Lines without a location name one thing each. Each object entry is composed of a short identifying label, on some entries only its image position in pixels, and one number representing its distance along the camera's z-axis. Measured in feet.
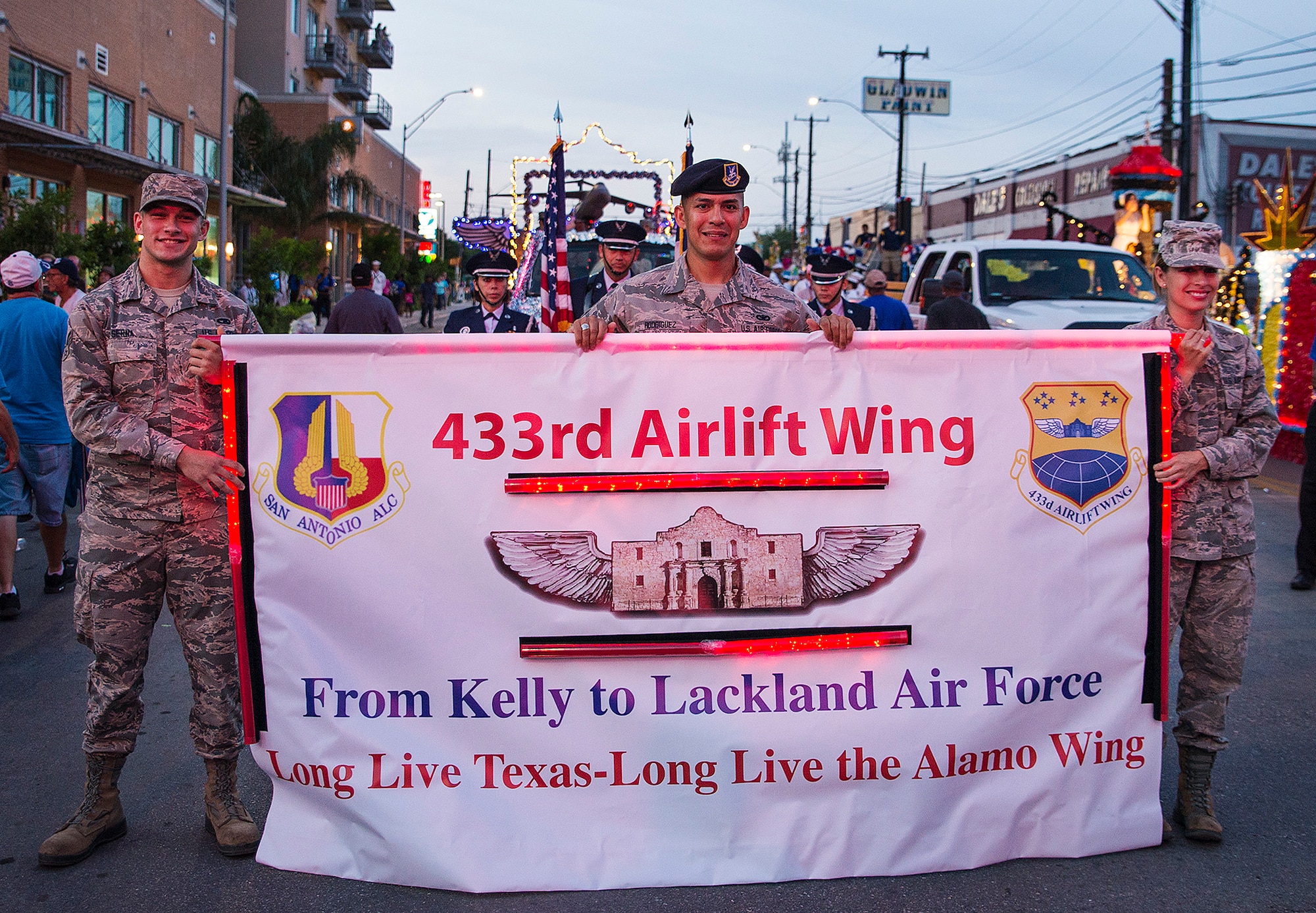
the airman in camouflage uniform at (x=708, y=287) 13.79
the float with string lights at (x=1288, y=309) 42.93
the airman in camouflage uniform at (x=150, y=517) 12.32
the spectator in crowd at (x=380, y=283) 97.60
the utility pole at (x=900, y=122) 135.44
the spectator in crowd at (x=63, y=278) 26.84
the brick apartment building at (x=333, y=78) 159.43
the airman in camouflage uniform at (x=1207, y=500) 12.78
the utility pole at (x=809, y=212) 219.20
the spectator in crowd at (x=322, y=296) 120.47
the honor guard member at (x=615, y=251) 29.50
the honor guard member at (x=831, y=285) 25.88
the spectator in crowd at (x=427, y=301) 149.69
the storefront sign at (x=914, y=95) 261.44
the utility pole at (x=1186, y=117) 79.66
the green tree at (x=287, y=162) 135.23
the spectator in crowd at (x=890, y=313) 30.48
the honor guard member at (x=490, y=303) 24.94
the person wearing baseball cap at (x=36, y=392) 22.50
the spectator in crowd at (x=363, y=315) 32.37
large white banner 11.78
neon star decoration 45.57
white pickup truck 37.60
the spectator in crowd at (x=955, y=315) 30.96
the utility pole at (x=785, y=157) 274.50
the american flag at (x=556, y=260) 20.42
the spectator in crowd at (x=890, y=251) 73.20
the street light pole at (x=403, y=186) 126.08
